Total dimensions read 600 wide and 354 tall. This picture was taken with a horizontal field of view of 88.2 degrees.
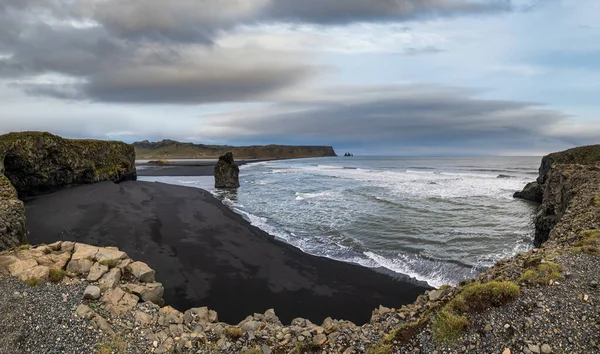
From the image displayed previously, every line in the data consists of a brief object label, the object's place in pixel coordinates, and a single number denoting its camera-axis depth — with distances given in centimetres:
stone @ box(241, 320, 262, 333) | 797
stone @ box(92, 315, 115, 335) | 689
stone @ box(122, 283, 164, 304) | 852
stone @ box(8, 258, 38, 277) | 808
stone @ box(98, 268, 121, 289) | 840
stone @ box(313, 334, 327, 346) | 731
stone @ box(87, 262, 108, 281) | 854
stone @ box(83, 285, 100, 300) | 771
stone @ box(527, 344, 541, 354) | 552
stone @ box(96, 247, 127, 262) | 945
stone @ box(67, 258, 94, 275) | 873
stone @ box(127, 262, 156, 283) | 938
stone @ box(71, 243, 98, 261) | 930
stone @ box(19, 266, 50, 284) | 789
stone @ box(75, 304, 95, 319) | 711
